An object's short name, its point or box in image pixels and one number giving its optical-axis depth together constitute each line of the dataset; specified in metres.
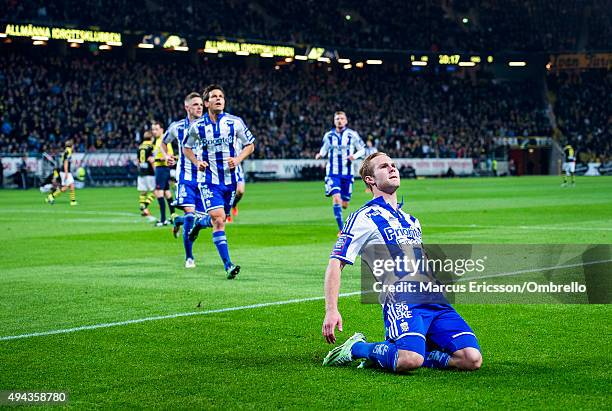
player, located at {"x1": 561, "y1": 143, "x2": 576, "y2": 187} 45.41
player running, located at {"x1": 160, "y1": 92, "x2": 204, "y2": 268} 13.68
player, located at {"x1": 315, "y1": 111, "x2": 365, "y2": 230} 20.23
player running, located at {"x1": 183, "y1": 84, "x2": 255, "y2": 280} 12.37
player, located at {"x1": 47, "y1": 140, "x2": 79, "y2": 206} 31.41
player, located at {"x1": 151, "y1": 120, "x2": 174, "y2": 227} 21.33
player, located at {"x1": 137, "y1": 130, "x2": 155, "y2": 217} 22.91
